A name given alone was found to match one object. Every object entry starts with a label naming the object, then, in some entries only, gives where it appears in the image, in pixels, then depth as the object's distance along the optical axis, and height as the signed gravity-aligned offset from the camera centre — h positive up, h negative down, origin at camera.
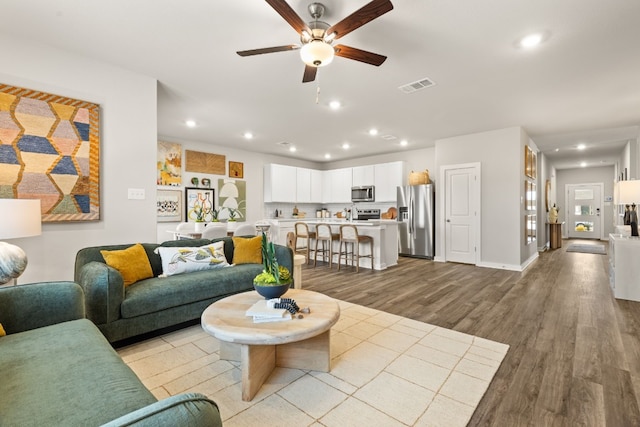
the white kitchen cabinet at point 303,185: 8.30 +0.79
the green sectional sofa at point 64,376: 0.74 -0.62
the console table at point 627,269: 3.62 -0.73
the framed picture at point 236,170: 7.11 +1.06
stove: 8.02 -0.05
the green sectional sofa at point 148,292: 2.22 -0.67
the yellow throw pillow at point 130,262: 2.57 -0.44
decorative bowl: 2.08 -0.55
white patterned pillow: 2.90 -0.47
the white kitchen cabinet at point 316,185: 8.79 +0.83
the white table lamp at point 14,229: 2.02 -0.10
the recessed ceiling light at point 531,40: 2.57 +1.53
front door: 10.41 +0.00
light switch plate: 3.32 +0.23
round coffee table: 1.68 -0.70
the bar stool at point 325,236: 5.59 -0.46
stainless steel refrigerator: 6.59 -0.21
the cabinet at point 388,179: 7.46 +0.85
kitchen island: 5.51 -0.55
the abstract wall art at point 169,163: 5.89 +1.02
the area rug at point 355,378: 1.63 -1.11
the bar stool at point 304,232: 6.00 -0.41
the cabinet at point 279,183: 7.58 +0.78
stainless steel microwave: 7.89 +0.51
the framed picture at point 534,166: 6.39 +1.02
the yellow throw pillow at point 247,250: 3.40 -0.44
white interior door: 5.91 -0.05
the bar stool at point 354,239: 5.29 -0.49
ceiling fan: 1.90 +1.30
